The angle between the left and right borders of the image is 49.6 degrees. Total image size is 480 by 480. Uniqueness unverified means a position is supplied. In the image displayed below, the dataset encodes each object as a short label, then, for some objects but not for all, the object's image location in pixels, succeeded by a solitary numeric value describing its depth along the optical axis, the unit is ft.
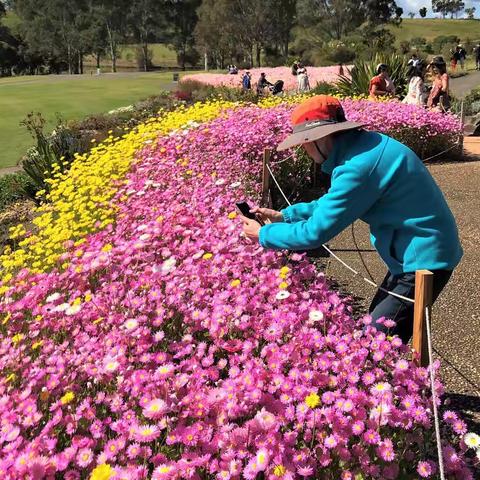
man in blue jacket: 7.11
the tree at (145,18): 291.63
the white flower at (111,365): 7.55
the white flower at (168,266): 10.39
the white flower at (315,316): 8.28
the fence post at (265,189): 15.76
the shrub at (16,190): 31.58
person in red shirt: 41.94
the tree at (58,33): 273.13
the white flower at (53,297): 10.01
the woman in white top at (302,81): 76.43
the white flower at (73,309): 9.27
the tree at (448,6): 442.09
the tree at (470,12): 431.43
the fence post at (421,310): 7.01
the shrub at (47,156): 30.66
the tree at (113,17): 282.36
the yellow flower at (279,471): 5.66
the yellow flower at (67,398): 7.02
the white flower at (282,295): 8.77
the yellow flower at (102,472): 5.68
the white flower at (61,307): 9.56
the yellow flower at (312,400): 6.51
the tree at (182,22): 302.66
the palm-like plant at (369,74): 53.11
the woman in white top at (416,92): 40.27
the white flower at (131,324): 8.54
